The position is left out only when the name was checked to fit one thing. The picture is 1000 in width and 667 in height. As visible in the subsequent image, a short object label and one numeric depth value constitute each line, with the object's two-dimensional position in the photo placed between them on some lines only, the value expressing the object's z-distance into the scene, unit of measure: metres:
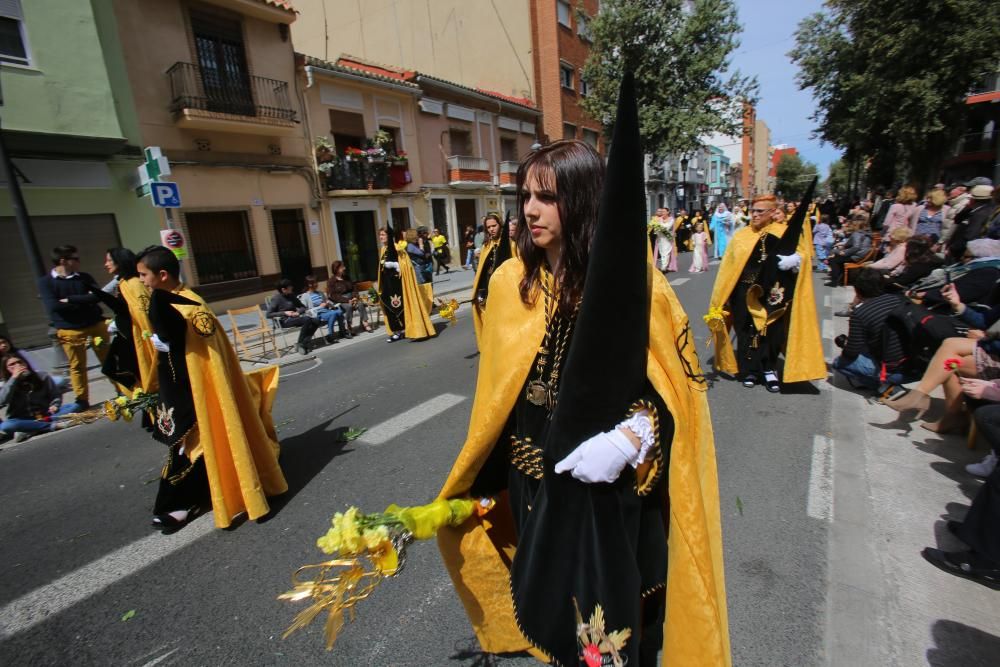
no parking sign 7.00
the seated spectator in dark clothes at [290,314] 9.06
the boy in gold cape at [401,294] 9.09
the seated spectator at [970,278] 4.49
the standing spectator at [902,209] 9.62
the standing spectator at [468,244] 20.31
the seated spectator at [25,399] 5.61
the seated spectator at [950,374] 3.75
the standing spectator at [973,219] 6.68
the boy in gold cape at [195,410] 3.14
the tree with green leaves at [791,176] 70.31
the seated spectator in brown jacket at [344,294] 10.29
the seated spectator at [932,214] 8.91
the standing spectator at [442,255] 17.99
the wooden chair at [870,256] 9.91
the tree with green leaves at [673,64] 21.33
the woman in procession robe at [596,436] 1.21
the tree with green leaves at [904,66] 13.91
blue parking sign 7.37
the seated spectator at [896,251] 6.55
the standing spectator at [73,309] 6.33
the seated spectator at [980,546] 2.35
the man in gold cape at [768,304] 5.01
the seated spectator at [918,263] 5.07
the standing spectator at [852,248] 10.61
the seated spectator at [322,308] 9.69
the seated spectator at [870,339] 4.66
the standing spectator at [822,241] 14.77
